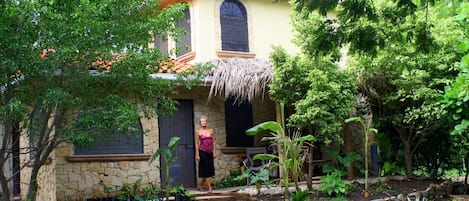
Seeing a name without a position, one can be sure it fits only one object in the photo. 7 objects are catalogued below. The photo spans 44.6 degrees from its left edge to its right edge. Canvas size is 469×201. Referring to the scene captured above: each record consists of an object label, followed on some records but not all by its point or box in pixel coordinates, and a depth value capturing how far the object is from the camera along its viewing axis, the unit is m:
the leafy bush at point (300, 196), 8.91
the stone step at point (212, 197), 9.96
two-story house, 10.55
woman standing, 11.29
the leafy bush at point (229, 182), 12.02
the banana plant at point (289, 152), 9.09
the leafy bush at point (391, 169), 12.80
